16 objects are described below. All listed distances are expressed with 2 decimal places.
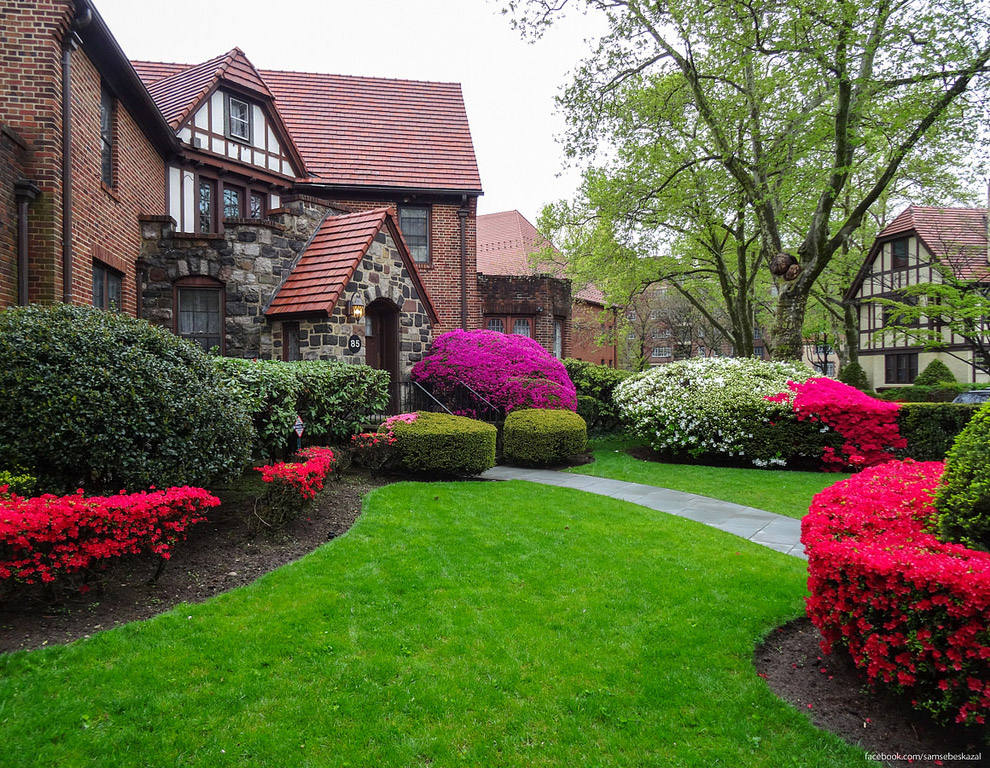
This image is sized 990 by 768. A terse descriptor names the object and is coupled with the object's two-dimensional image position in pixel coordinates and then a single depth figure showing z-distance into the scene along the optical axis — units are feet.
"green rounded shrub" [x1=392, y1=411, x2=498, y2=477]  29.94
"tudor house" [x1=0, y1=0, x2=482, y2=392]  25.38
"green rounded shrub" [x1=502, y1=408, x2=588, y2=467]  36.96
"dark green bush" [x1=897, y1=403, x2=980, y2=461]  34.68
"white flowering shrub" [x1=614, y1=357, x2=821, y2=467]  37.11
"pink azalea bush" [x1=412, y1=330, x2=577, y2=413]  41.68
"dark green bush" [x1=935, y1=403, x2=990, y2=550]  10.30
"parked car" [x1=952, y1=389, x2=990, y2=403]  59.11
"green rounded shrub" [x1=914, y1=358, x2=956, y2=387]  79.92
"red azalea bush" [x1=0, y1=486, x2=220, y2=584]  12.48
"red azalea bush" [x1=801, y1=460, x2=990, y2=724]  8.55
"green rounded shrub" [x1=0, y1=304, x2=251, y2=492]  14.66
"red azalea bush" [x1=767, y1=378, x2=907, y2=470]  35.45
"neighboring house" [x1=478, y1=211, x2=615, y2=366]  62.28
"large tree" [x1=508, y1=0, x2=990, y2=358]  38.52
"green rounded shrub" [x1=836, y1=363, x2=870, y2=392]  80.89
